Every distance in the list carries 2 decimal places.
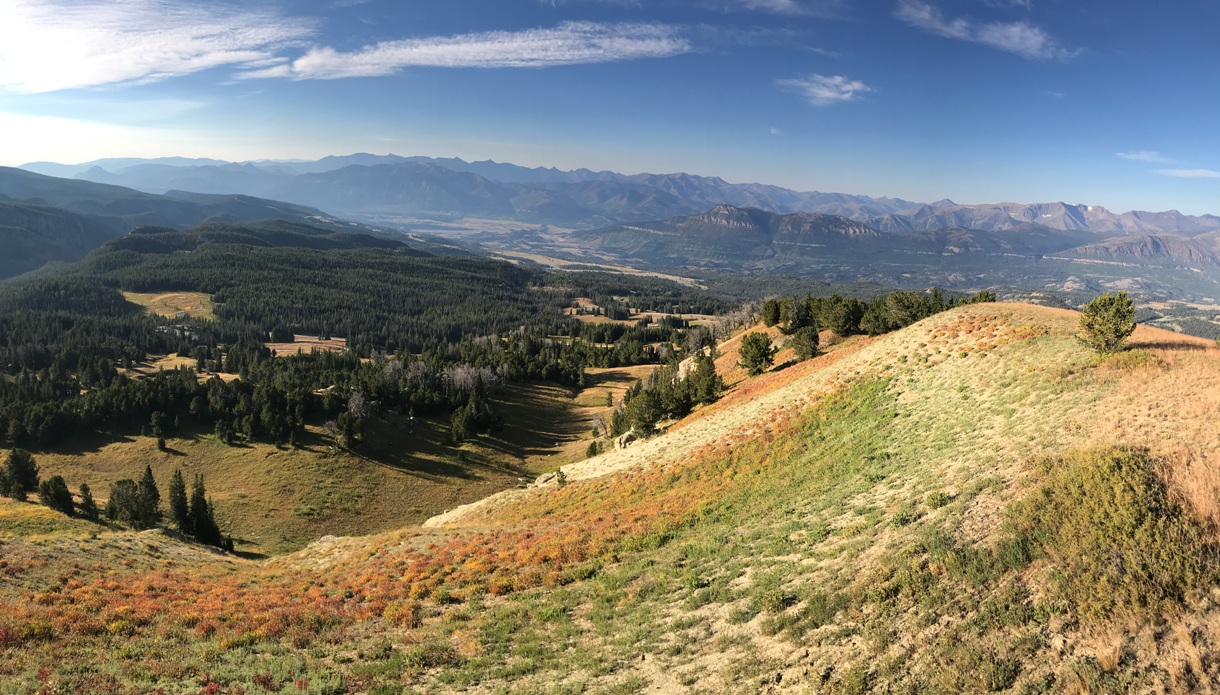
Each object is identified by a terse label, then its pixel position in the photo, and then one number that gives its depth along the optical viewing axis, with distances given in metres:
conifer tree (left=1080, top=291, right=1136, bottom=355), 28.23
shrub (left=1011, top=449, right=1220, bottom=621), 11.38
